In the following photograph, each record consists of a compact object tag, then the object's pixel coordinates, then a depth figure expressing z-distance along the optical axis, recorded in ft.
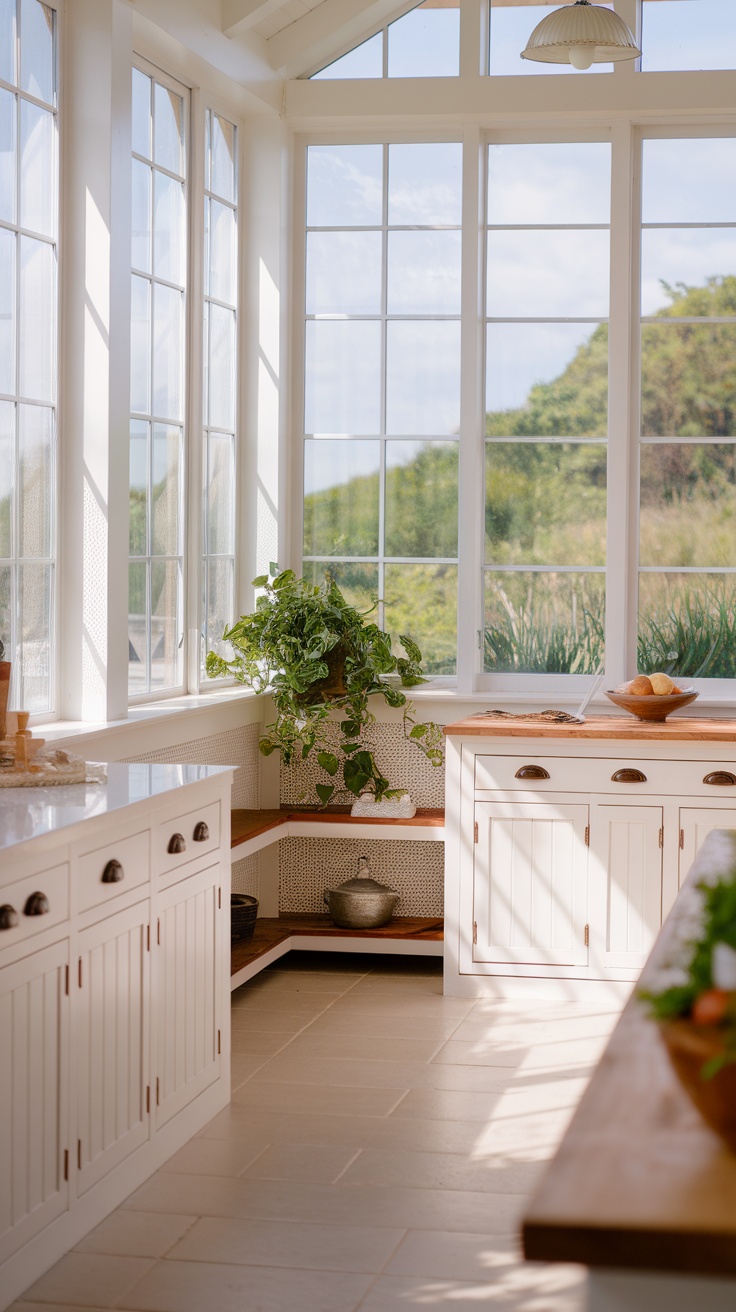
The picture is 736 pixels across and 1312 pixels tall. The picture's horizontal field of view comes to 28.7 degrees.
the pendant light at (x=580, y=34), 14.48
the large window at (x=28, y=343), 12.93
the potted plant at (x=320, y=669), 17.46
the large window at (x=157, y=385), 15.47
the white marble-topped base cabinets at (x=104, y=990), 9.02
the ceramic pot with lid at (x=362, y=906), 17.97
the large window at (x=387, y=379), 18.76
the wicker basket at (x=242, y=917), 17.08
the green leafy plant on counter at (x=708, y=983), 4.65
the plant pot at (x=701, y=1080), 4.38
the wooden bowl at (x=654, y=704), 16.90
